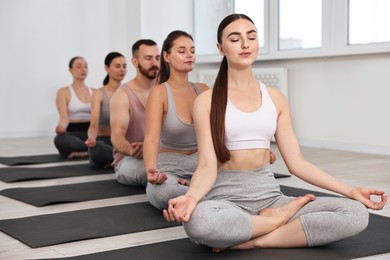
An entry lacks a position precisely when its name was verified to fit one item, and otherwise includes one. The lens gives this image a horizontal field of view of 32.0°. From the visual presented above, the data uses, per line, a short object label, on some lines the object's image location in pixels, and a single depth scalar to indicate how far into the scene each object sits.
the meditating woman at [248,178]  2.11
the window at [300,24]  5.91
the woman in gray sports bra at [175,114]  3.00
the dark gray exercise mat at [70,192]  3.29
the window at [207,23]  7.21
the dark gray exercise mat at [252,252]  2.14
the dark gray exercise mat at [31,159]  4.96
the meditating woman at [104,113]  4.46
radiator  6.12
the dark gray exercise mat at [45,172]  4.11
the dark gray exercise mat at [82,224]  2.48
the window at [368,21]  5.27
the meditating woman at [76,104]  5.56
